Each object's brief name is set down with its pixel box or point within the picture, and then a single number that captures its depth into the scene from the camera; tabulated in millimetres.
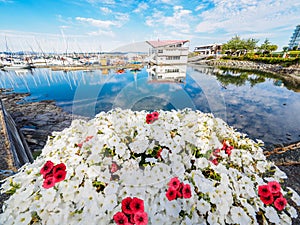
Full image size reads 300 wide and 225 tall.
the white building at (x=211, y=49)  60491
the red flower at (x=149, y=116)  1720
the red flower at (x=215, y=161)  1436
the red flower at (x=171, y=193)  1063
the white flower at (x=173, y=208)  1013
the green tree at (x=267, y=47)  46688
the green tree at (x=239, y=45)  51344
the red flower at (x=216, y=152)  1501
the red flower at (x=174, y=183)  1104
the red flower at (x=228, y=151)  1545
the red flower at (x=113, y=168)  1262
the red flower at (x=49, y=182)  1063
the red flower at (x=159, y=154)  1336
